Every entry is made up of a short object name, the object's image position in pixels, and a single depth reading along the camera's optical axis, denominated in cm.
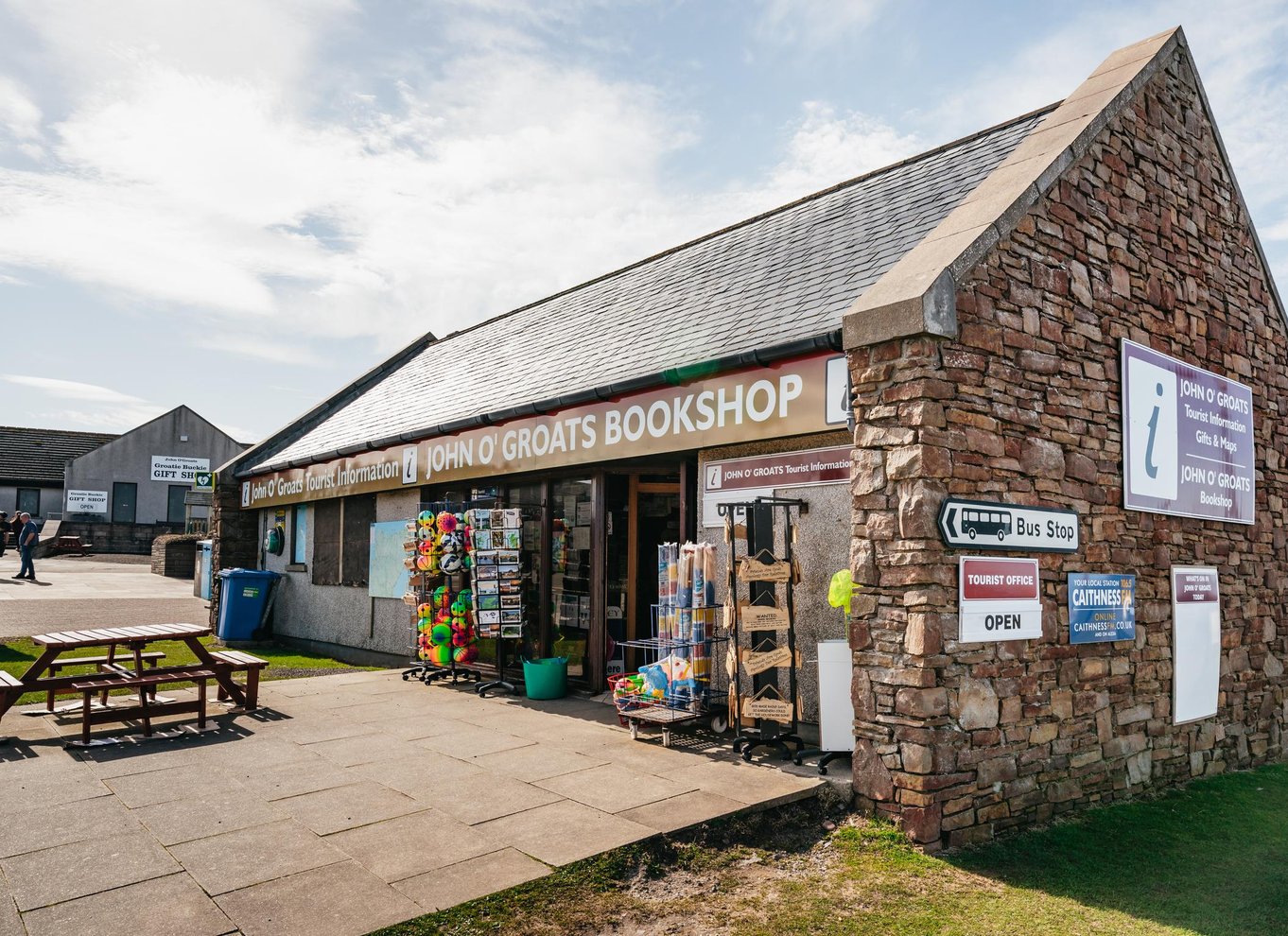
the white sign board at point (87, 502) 3816
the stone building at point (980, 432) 559
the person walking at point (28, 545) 2227
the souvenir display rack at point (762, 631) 652
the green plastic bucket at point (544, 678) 915
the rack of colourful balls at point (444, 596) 995
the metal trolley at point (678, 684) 727
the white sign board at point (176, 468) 4019
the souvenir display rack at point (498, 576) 962
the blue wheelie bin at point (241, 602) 1506
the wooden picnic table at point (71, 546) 3366
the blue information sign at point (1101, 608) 650
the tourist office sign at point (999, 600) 562
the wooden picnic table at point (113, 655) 694
